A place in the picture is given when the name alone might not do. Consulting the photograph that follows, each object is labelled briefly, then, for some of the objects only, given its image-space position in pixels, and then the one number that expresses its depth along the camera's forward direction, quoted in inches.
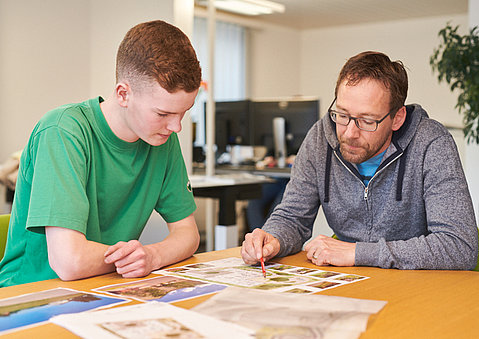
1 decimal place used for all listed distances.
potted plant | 156.6
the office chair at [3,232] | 60.7
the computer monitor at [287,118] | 207.5
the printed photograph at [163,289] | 41.6
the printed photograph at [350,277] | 49.1
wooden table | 35.2
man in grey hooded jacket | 55.4
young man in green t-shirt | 48.4
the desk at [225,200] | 136.2
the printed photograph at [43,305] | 36.0
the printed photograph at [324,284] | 45.9
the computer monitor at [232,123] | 218.4
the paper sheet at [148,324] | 32.7
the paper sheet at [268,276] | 45.8
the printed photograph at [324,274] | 50.1
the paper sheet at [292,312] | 34.0
